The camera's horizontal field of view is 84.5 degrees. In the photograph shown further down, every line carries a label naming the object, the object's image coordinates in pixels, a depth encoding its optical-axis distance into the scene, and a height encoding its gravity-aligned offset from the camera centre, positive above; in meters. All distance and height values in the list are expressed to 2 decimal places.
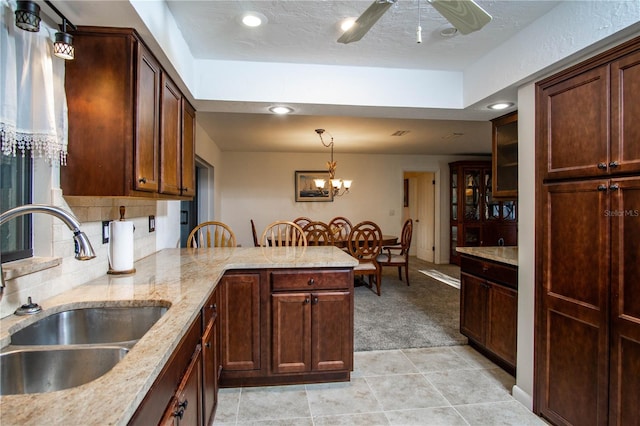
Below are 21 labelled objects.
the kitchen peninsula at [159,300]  0.70 -0.38
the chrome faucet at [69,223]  0.95 -0.03
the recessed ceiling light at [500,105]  2.63 +0.81
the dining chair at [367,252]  4.55 -0.53
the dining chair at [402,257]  5.12 -0.65
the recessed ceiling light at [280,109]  2.75 +0.82
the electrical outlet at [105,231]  1.97 -0.11
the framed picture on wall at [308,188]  6.82 +0.46
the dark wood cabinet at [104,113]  1.58 +0.45
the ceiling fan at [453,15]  1.35 +0.81
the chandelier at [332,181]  5.42 +0.49
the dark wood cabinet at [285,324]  2.28 -0.74
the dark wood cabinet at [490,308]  2.46 -0.74
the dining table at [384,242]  4.84 -0.42
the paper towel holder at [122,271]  1.97 -0.33
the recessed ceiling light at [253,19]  1.96 +1.09
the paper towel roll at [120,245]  1.94 -0.19
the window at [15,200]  1.31 +0.05
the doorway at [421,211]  7.51 +0.02
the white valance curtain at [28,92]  1.15 +0.42
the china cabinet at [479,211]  6.77 +0.02
